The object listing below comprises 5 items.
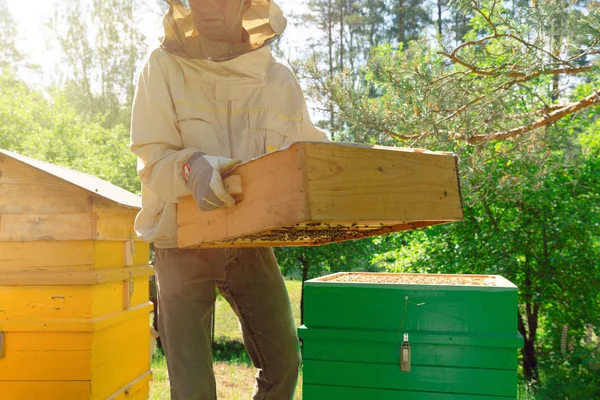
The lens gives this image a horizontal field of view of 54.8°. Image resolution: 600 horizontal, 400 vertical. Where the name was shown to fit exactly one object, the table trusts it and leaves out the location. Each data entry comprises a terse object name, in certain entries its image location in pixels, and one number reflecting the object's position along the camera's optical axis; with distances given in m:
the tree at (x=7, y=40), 20.41
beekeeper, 1.84
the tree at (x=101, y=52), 19.94
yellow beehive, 2.70
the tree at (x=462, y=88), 3.32
